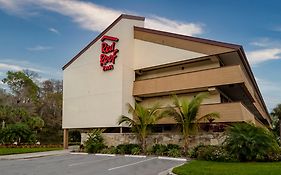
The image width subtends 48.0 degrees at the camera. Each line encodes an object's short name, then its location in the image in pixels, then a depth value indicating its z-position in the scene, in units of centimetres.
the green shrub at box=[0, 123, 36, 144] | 3266
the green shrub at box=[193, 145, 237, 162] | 1650
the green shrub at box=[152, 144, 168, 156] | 2045
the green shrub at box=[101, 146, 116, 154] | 2292
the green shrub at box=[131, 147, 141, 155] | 2162
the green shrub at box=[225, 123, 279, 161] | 1598
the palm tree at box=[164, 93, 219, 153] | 2002
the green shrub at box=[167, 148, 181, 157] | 1958
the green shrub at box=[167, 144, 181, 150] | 2055
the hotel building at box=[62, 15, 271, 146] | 2262
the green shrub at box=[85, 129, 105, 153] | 2439
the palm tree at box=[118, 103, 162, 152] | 2239
